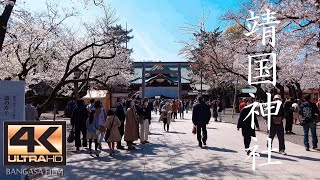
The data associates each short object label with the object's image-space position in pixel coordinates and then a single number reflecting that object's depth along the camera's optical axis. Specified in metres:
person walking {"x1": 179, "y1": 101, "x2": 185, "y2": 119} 21.34
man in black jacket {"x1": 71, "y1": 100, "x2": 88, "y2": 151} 7.96
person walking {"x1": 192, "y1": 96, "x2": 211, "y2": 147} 8.15
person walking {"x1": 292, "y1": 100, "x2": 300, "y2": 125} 13.43
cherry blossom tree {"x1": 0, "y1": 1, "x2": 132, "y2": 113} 11.66
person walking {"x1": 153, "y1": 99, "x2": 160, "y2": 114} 29.23
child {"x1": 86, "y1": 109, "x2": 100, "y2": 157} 7.36
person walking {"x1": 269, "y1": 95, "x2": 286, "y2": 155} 7.00
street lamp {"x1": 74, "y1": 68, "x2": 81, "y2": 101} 15.31
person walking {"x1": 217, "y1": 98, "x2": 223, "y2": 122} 17.45
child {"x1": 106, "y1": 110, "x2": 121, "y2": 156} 7.24
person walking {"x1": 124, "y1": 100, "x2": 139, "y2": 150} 7.94
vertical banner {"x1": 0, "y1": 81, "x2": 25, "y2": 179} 4.47
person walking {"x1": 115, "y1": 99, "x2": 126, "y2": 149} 8.22
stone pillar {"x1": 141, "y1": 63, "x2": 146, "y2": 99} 33.66
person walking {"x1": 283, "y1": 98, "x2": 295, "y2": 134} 10.99
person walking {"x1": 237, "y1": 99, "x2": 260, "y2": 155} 7.00
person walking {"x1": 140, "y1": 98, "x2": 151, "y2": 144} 8.98
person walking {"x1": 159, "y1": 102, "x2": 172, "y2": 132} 12.48
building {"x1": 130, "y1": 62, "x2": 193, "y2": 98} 39.89
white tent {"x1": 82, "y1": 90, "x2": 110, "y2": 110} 14.99
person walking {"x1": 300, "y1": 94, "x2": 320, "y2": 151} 7.50
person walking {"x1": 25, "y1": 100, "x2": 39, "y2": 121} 8.29
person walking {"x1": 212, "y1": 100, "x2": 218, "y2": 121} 18.05
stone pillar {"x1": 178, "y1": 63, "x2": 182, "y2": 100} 34.56
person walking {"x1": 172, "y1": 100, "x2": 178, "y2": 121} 17.52
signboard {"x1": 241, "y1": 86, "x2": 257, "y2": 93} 34.90
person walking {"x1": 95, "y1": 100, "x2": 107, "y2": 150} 7.30
